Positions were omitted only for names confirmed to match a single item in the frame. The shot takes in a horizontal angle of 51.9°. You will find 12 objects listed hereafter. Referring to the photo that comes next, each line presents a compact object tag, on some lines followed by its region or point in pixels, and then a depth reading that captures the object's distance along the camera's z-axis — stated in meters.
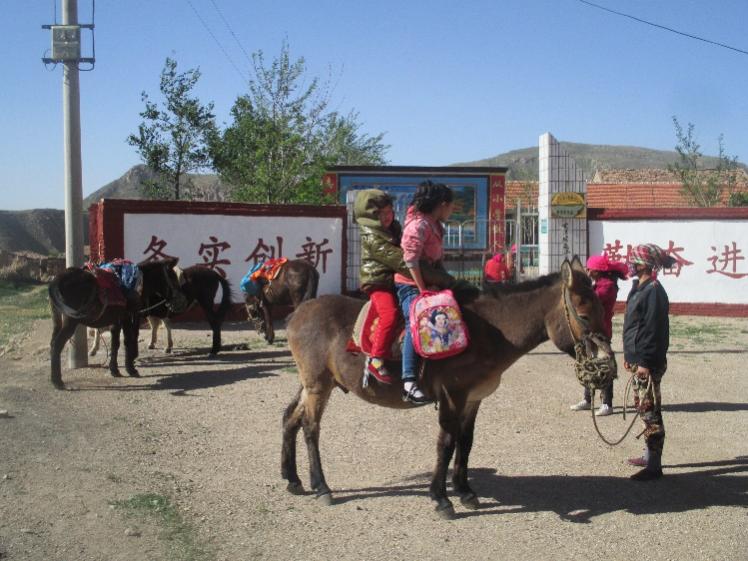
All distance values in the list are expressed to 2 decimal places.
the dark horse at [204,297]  12.90
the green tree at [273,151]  22.88
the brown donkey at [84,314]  10.30
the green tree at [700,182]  31.80
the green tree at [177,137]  21.89
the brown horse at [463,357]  5.57
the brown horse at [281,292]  13.80
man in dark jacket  6.44
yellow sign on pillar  16.66
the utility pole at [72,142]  10.97
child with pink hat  8.27
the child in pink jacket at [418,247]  5.49
